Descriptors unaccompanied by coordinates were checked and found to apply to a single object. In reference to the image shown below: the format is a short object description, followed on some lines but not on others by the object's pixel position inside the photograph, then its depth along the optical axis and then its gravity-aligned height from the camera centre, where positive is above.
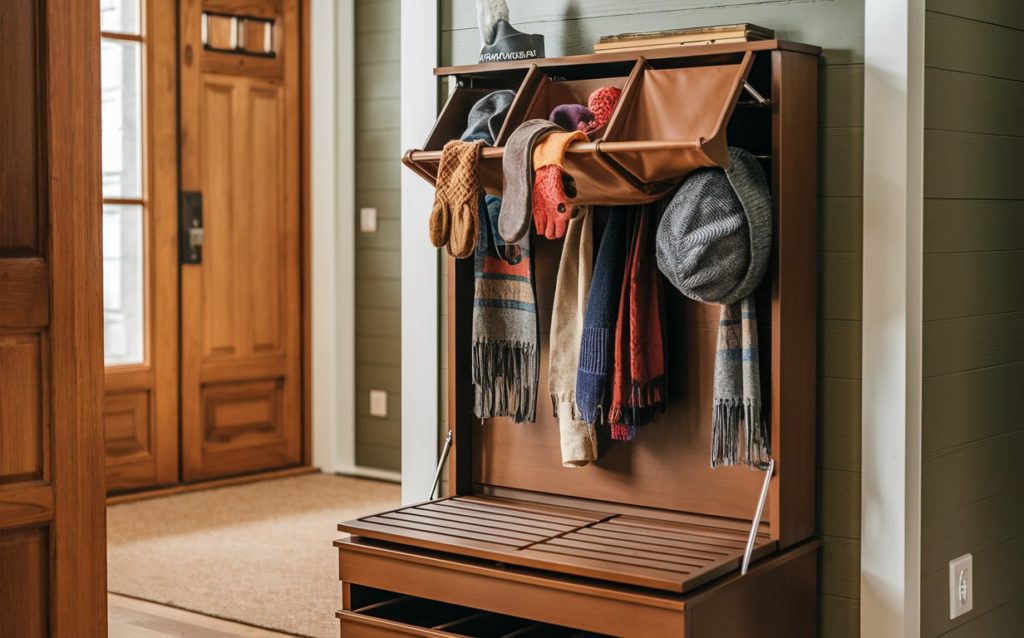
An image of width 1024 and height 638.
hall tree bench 2.31 -0.44
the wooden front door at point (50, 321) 2.36 -0.10
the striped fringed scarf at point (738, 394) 2.46 -0.24
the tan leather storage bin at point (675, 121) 2.30 +0.26
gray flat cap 2.37 +0.05
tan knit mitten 2.52 +0.12
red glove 2.40 +0.11
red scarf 2.53 -0.14
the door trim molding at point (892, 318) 2.48 -0.10
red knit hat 2.57 +0.31
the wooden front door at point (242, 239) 5.23 +0.10
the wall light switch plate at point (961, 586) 2.72 -0.67
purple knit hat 2.58 +0.28
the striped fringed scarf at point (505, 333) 2.73 -0.14
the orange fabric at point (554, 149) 2.39 +0.21
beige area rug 3.72 -0.92
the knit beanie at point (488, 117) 2.65 +0.29
